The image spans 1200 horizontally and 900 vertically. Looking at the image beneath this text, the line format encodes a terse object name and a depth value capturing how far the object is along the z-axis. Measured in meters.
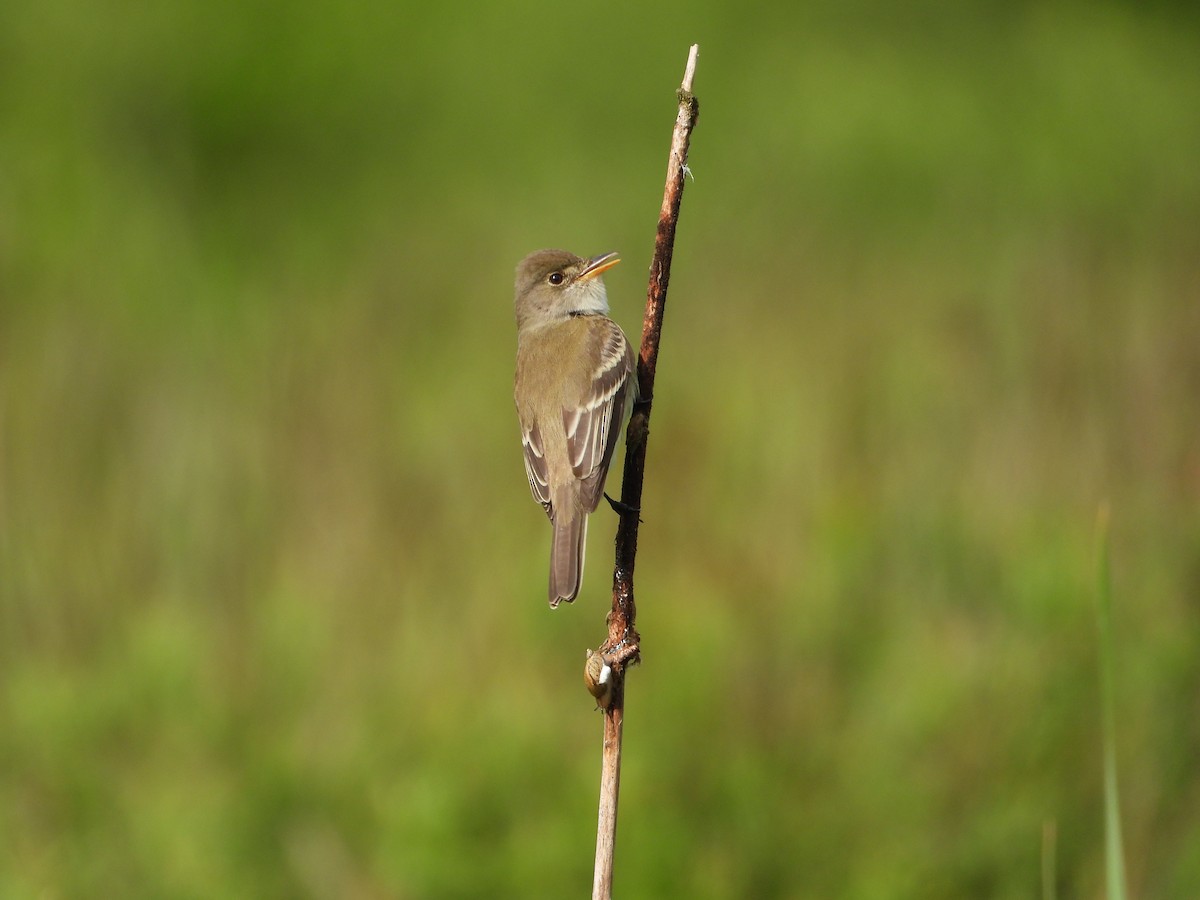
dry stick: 4.84
